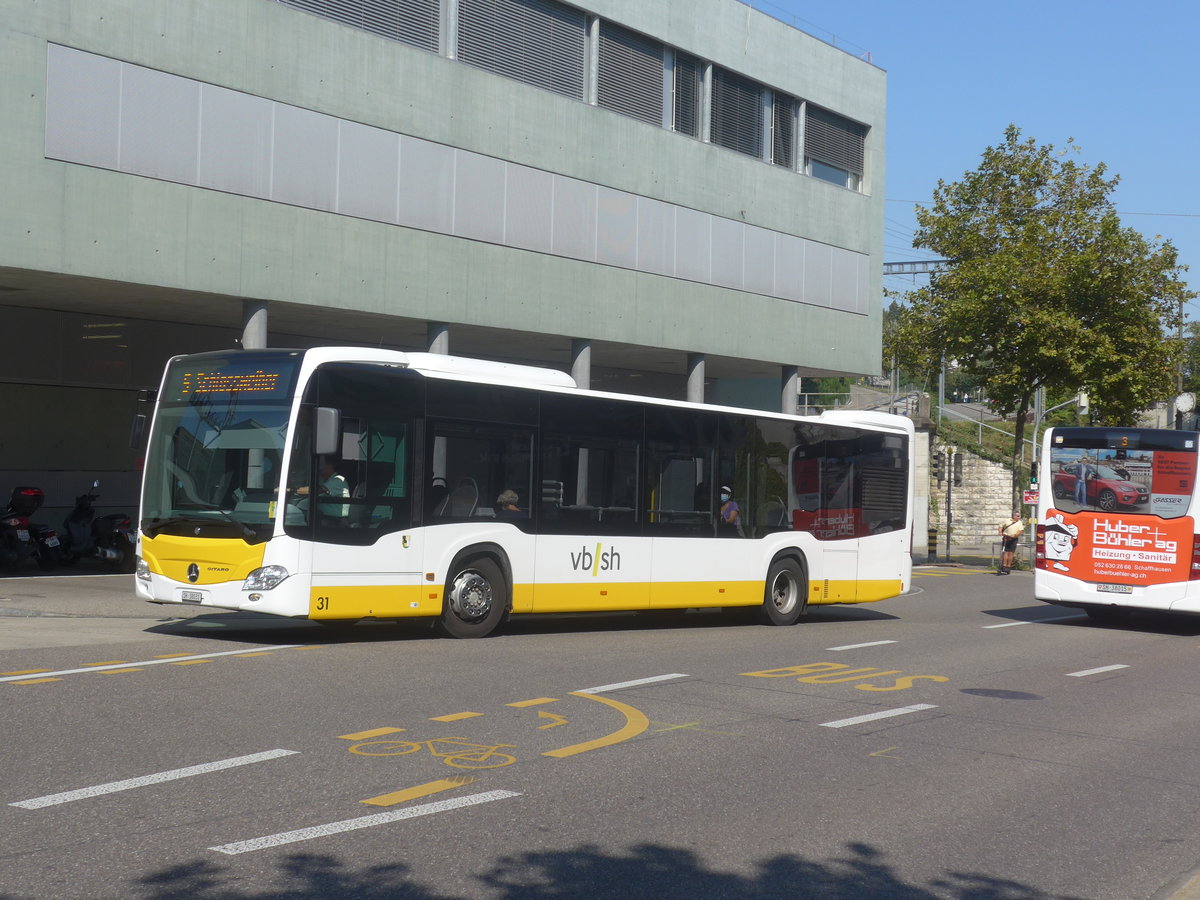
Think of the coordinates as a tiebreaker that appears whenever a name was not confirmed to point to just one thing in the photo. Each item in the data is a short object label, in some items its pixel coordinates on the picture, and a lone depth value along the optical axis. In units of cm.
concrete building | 2139
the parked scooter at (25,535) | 2236
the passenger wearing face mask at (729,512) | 1800
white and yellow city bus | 1327
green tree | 3647
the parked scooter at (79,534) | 2388
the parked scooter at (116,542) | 2389
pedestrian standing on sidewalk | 3700
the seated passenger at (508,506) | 1511
